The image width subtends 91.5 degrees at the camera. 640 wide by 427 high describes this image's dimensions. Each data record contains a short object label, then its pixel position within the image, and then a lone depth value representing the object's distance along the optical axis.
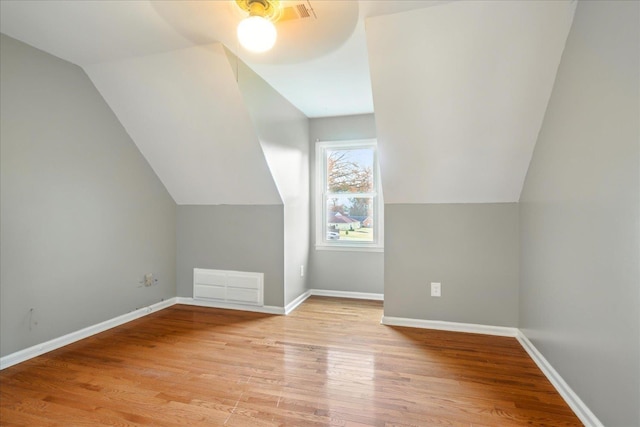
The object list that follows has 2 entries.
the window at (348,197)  4.09
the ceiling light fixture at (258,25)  1.58
